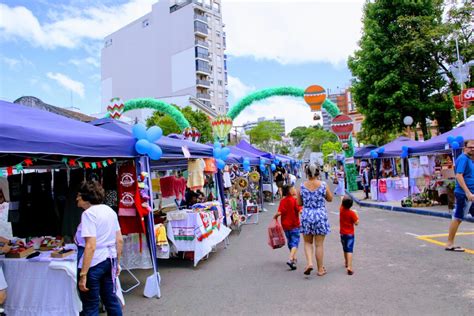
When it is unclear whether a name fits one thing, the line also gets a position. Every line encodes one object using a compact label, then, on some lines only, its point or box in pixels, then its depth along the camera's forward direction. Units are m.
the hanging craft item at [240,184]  12.90
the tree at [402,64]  21.62
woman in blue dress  5.62
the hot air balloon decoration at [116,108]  12.36
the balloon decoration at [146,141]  5.38
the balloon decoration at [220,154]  9.23
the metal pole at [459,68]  16.92
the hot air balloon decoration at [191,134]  15.32
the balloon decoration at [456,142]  11.03
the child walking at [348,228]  5.88
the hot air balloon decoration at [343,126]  22.12
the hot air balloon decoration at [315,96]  21.45
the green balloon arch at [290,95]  23.06
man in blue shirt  6.56
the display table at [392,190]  16.23
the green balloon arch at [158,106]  21.98
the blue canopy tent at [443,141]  11.57
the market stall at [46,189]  4.02
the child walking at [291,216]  6.59
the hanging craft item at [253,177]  15.13
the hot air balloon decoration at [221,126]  19.27
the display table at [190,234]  6.94
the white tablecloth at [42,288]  4.02
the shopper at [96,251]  3.62
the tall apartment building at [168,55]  58.09
